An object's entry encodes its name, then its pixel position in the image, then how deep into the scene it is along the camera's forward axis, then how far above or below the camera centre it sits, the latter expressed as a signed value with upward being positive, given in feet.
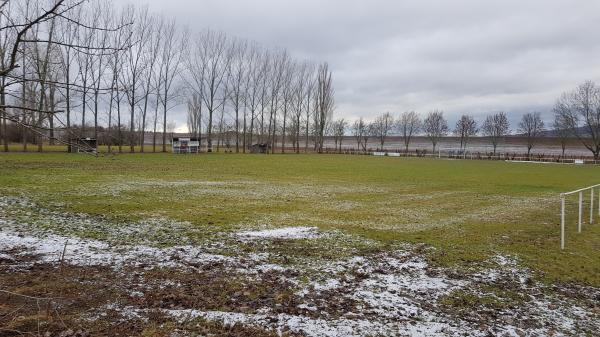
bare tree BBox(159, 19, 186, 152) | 202.80 +32.41
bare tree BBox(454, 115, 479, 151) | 394.93 +25.53
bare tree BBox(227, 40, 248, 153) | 237.86 +32.40
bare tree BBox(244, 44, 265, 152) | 245.86 +34.82
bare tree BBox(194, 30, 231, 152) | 224.33 +37.09
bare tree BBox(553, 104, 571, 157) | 281.95 +20.16
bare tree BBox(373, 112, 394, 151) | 426.92 +27.98
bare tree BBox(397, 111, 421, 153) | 424.46 +29.59
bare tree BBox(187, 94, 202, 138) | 279.30 +28.10
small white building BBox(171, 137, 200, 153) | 202.88 +2.21
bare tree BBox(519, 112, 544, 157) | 369.71 +26.15
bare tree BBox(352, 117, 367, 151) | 420.73 +23.11
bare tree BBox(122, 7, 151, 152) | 184.75 +33.69
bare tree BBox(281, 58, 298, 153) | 265.54 +35.91
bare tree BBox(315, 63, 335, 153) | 290.76 +34.64
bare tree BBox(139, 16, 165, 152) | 197.16 +34.85
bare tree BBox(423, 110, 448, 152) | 404.77 +27.18
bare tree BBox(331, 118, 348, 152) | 386.09 +21.70
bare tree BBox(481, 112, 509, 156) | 379.14 +25.46
